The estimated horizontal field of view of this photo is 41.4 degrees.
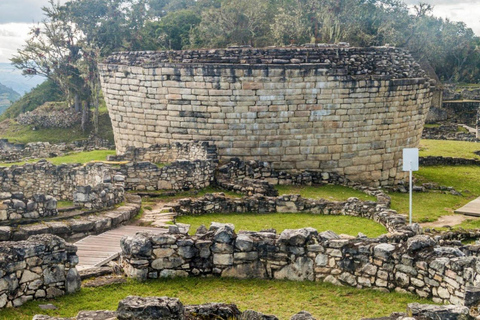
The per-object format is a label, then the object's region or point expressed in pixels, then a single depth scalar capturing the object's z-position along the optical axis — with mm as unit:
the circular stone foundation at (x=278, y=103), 22344
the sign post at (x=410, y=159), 16984
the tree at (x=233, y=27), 37781
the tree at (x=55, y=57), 42938
